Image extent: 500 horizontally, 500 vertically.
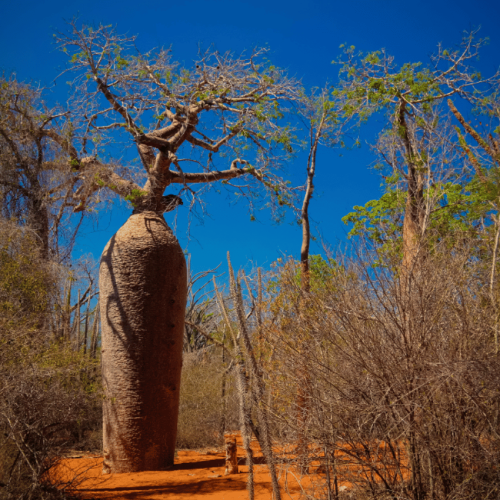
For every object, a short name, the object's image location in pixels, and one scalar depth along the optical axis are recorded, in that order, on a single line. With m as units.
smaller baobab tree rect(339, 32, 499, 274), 7.37
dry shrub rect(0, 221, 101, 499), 3.88
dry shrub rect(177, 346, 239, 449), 9.71
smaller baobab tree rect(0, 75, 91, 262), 8.51
